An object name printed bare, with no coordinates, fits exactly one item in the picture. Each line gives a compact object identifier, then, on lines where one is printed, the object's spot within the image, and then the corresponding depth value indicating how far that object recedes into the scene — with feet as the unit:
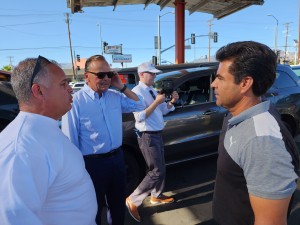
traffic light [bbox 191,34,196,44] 90.04
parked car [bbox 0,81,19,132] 14.89
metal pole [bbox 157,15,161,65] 94.02
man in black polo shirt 3.49
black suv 12.14
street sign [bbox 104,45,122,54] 155.28
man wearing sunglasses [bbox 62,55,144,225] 7.90
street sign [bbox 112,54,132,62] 136.56
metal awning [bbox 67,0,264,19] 29.30
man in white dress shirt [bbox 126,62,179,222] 10.61
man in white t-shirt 3.18
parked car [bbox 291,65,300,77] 33.66
